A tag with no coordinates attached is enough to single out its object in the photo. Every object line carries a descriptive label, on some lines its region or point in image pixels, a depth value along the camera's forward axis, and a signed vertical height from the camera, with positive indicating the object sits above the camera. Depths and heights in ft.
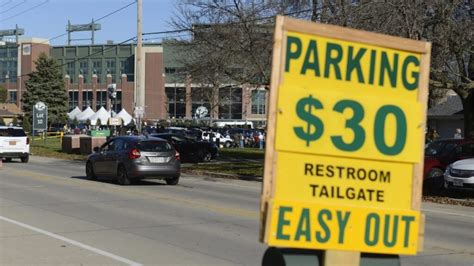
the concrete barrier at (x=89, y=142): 124.98 -8.07
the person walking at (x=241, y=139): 177.95 -9.22
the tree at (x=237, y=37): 75.20 +8.46
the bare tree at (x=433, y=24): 58.39 +8.22
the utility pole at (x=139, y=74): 106.32 +4.80
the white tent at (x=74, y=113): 246.19 -4.78
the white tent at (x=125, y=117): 201.61 -4.63
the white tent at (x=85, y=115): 230.68 -5.09
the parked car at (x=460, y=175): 56.68 -5.42
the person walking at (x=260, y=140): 166.87 -8.86
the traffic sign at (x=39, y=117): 152.15 -4.19
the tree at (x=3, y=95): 393.45 +1.90
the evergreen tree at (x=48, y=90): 293.64 +4.48
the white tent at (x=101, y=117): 210.40 -5.07
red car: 63.57 -4.18
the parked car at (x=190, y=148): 105.40 -7.10
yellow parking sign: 11.77 -0.56
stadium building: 379.78 +16.89
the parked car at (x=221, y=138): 173.27 -9.10
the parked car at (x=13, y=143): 98.89 -6.89
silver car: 62.08 -5.61
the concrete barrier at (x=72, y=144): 133.42 -9.00
